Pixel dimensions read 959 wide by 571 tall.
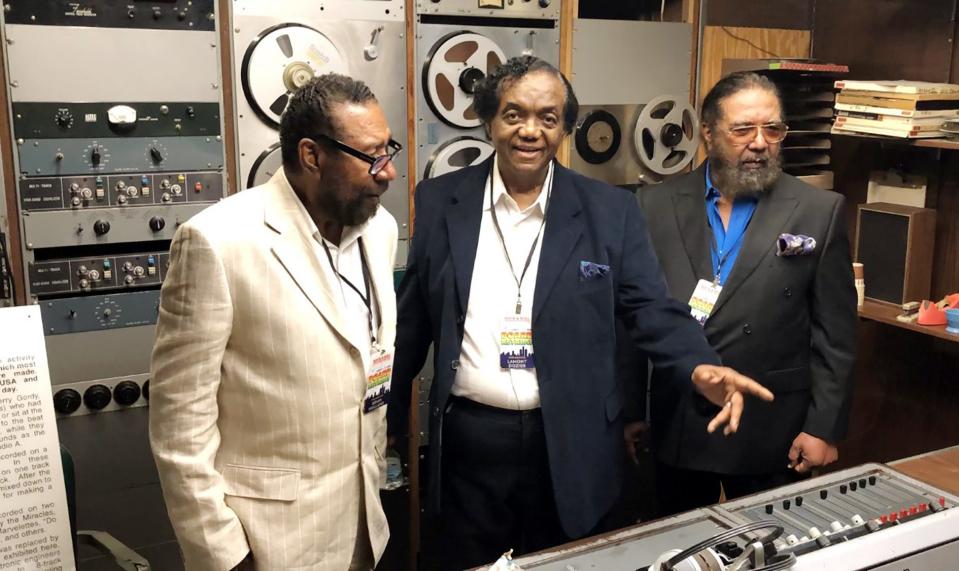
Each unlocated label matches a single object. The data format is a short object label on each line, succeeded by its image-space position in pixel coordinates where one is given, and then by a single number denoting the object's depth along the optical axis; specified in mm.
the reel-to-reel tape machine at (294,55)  2771
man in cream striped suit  1491
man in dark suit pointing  2004
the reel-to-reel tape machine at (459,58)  3072
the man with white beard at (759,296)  2311
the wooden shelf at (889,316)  3016
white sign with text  2010
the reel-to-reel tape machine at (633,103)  3371
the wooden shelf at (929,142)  2936
